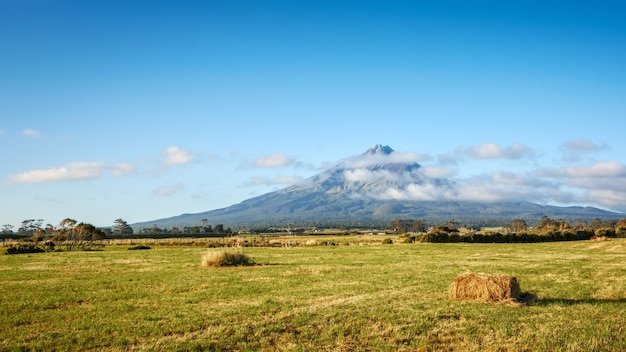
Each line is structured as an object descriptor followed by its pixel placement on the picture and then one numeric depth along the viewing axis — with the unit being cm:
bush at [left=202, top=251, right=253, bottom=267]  3475
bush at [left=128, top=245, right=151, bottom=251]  6706
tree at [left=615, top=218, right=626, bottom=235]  8069
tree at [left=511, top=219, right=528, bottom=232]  16975
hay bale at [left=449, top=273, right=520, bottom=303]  1784
